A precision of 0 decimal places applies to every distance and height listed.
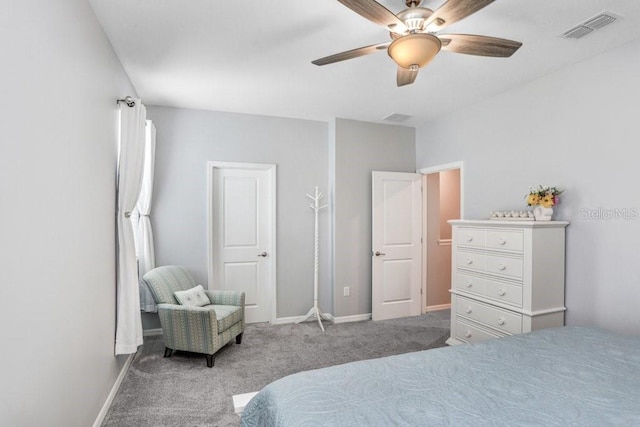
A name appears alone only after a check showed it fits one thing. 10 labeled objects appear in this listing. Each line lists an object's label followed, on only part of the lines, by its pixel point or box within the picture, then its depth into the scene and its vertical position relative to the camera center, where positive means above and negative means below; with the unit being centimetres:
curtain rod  275 +85
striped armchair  311 -103
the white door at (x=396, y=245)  471 -49
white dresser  285 -58
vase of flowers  297 +8
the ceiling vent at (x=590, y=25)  223 +124
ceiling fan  172 +97
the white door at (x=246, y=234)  438 -31
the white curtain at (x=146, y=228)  374 -21
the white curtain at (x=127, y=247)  266 -30
